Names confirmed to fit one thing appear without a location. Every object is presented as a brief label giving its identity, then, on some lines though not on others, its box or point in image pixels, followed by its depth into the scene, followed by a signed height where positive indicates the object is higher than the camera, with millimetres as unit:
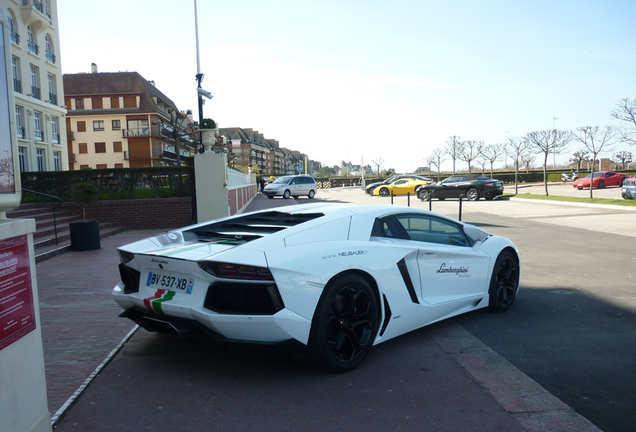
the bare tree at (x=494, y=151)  60919 +2530
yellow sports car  35156 -902
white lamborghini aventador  3350 -772
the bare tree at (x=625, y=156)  67750 +1694
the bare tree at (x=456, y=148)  68438 +3465
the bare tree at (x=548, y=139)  31656 +2153
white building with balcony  32094 +7150
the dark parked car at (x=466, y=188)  27234 -864
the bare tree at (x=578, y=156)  68419 +1968
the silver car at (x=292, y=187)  35250 -679
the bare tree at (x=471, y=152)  64812 +2676
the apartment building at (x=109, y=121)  64875 +8212
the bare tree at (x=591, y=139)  26078 +1645
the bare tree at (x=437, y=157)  74950 +2319
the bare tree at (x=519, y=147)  50469 +2497
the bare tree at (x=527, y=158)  54338 +1618
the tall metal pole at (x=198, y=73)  18062 +4010
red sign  2367 -537
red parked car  36406 -877
